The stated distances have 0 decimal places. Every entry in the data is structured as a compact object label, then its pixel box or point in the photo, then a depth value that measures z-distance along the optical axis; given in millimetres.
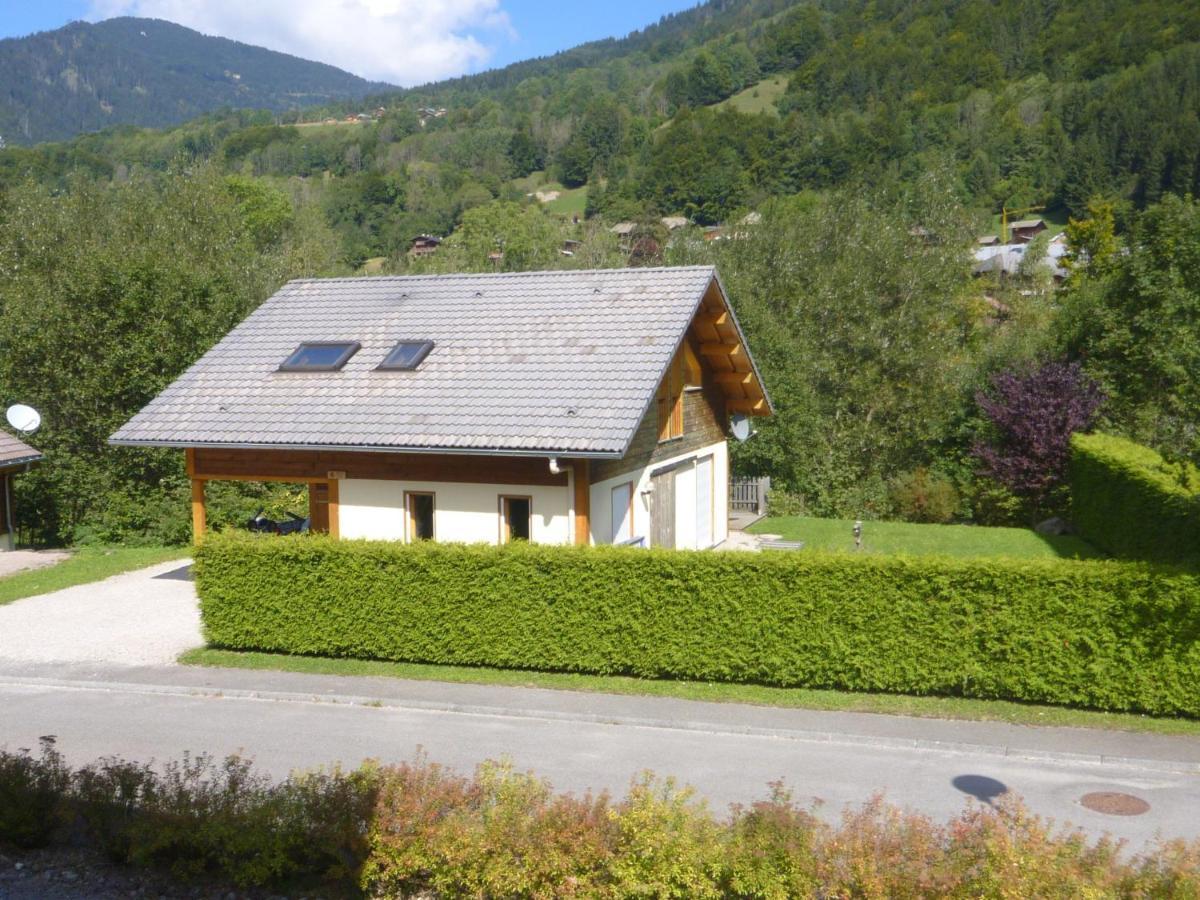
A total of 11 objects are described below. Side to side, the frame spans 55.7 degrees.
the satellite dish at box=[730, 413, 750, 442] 25719
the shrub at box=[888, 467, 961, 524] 31438
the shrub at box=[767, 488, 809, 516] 31891
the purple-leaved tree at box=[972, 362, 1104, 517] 29641
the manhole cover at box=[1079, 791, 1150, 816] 10641
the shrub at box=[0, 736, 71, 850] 9359
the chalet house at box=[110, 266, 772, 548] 18453
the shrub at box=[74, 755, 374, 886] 8547
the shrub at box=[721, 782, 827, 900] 7684
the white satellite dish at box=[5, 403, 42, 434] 26812
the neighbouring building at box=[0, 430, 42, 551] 27703
